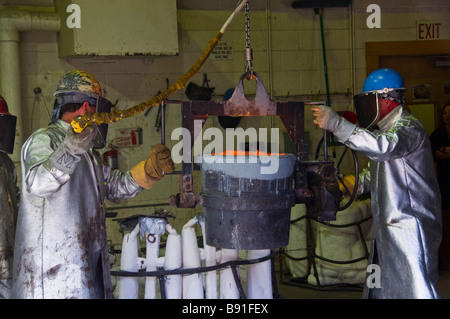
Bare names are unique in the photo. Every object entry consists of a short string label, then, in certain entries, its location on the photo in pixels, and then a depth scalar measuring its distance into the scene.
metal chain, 3.94
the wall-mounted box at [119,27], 6.09
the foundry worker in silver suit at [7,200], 4.39
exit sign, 7.76
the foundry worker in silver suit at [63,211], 3.48
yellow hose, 3.48
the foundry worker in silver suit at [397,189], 4.01
